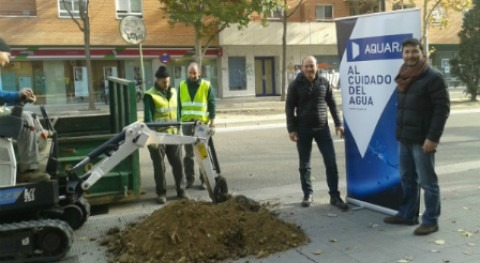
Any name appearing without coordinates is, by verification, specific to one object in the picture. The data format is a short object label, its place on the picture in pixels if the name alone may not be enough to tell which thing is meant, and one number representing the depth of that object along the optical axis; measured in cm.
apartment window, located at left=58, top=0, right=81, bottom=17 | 2773
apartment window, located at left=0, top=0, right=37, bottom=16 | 2636
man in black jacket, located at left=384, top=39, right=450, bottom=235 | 495
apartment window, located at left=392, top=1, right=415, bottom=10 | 2961
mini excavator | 463
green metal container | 652
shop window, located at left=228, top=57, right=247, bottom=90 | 3303
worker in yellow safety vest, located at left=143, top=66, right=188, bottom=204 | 736
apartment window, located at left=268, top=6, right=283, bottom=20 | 3324
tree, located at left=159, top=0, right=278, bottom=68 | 2134
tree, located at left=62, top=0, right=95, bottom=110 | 2308
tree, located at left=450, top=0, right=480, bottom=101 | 2514
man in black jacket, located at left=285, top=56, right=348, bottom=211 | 629
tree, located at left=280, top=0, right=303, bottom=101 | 2691
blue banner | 557
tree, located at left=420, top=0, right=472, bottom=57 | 2541
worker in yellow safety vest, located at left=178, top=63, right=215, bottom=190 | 780
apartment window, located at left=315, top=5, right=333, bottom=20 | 3597
